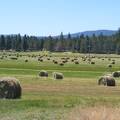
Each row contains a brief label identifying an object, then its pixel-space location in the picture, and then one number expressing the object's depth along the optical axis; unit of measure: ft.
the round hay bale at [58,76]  196.20
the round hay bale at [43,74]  213.73
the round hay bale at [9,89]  106.63
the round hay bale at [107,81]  159.33
